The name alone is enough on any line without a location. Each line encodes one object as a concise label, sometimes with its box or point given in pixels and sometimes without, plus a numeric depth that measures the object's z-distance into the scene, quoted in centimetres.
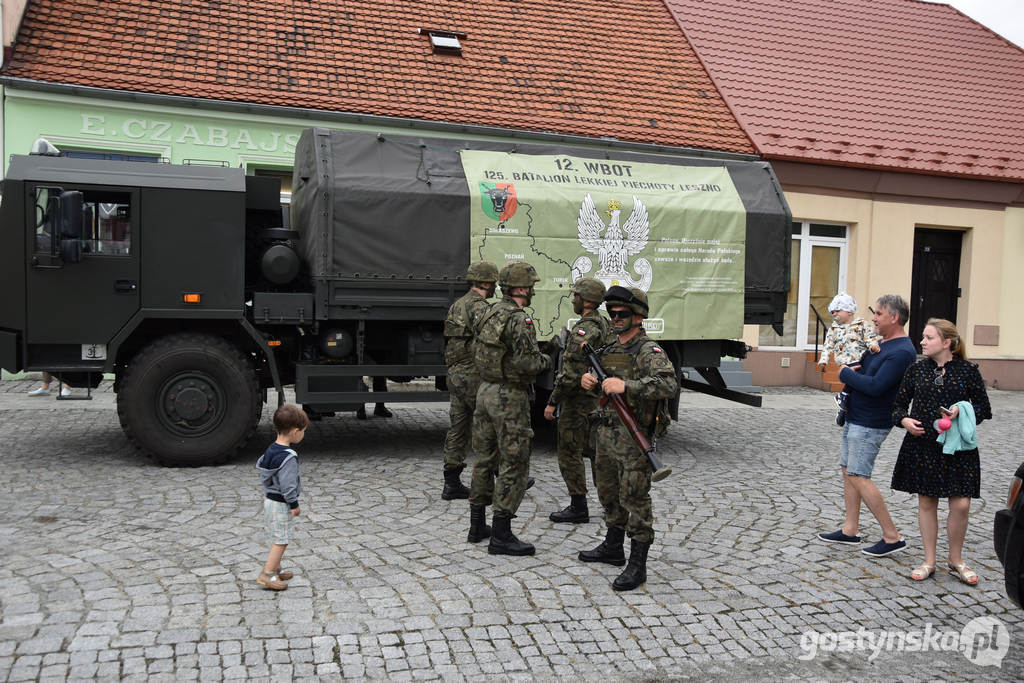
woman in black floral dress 520
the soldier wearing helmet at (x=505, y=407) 552
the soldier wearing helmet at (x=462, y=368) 688
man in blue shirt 556
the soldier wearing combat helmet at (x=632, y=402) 491
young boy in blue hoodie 471
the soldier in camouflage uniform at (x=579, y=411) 614
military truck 757
